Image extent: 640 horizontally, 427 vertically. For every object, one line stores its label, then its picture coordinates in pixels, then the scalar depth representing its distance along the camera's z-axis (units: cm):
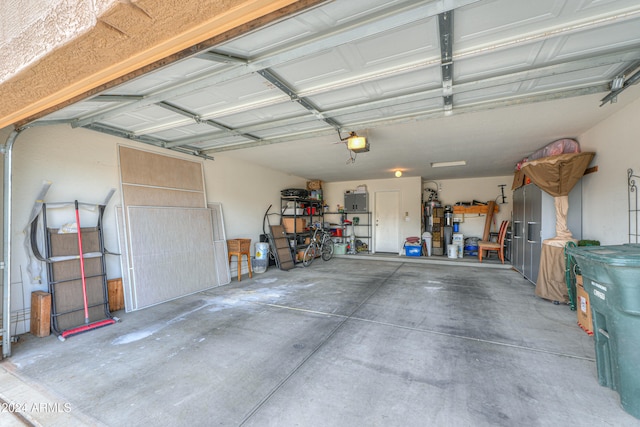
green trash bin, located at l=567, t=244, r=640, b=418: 158
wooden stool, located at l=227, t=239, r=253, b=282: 518
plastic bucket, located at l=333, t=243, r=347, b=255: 835
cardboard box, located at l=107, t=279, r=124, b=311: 353
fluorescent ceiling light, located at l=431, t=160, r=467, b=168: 593
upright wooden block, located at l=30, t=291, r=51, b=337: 279
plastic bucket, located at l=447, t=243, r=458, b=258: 722
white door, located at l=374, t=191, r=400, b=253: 855
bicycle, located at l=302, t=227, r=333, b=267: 727
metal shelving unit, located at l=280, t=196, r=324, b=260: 690
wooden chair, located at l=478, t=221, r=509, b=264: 676
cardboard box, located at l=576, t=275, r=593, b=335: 272
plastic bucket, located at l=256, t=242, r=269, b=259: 593
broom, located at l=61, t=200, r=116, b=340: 290
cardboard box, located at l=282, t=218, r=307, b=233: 706
